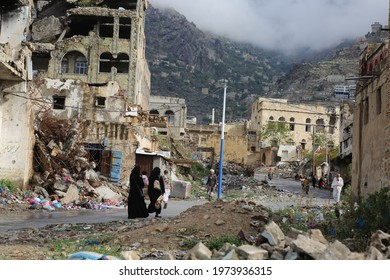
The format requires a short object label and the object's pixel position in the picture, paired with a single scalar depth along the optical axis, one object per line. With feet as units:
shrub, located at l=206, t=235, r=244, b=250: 32.79
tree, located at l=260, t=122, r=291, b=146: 259.19
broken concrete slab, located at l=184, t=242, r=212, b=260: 24.66
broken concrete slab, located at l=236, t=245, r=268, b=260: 23.90
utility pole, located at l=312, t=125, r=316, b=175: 173.99
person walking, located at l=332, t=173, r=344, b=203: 81.15
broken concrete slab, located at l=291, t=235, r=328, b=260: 23.63
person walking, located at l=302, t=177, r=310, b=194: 114.42
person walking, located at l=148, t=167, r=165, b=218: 53.88
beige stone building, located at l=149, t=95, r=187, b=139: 192.75
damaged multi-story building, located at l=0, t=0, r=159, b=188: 162.61
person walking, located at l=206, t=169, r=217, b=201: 88.43
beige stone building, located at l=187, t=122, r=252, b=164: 196.24
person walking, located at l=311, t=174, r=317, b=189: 146.24
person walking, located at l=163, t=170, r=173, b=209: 61.11
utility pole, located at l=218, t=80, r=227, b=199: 89.40
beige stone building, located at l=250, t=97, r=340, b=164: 281.54
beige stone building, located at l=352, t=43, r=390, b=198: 64.95
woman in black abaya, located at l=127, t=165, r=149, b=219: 52.95
